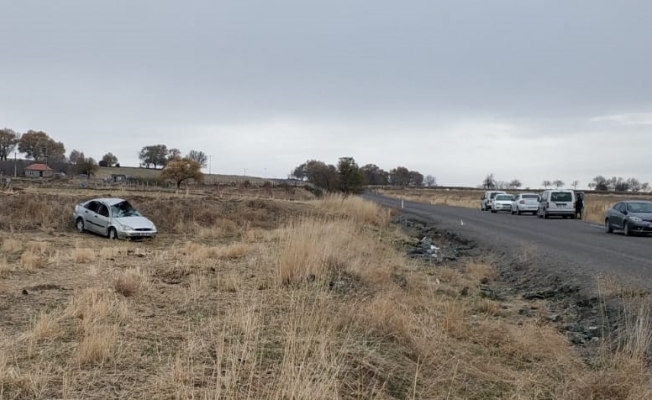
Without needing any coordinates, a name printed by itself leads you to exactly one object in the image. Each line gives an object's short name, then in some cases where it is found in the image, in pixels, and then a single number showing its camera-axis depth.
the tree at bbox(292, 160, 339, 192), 62.68
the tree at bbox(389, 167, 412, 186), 193.88
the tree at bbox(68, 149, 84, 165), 154.64
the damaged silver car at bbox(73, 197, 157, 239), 23.52
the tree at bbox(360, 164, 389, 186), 191.29
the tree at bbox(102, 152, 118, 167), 151.50
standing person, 36.19
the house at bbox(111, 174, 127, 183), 89.74
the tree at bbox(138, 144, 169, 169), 152.25
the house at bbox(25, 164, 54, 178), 111.99
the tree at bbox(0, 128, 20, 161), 136.50
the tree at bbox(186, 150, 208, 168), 151.07
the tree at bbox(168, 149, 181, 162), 153.82
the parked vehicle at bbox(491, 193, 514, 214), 47.50
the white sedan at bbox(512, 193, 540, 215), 42.72
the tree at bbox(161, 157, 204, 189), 86.06
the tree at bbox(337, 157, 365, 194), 60.10
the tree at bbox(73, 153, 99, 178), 107.62
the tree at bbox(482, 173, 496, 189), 154.00
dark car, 22.28
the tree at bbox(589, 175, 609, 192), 133.25
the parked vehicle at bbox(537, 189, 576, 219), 36.06
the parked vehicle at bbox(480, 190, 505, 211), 50.44
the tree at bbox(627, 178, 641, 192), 143.12
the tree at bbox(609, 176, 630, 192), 141.88
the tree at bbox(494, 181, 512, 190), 153.38
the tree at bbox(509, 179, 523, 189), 162.23
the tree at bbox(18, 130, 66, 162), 139.12
